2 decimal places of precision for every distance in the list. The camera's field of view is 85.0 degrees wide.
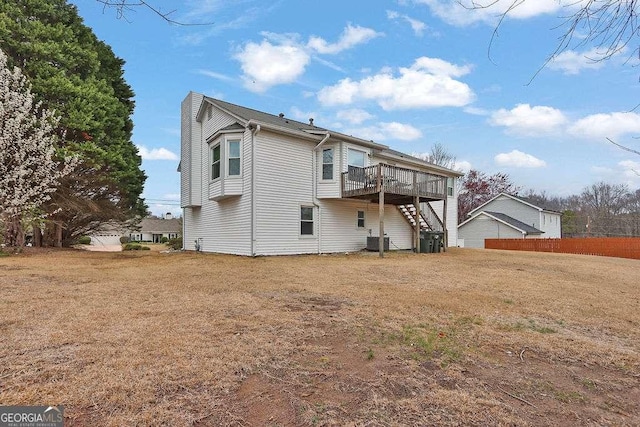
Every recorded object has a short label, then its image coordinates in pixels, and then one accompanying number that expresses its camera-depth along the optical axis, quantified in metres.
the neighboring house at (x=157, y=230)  55.78
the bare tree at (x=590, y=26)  2.26
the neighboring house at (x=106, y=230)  19.65
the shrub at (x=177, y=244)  20.67
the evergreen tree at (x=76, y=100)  13.59
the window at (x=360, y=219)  16.88
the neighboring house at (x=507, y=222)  31.52
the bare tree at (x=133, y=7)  2.60
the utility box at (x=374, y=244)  16.11
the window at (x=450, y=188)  22.27
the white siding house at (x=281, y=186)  13.55
